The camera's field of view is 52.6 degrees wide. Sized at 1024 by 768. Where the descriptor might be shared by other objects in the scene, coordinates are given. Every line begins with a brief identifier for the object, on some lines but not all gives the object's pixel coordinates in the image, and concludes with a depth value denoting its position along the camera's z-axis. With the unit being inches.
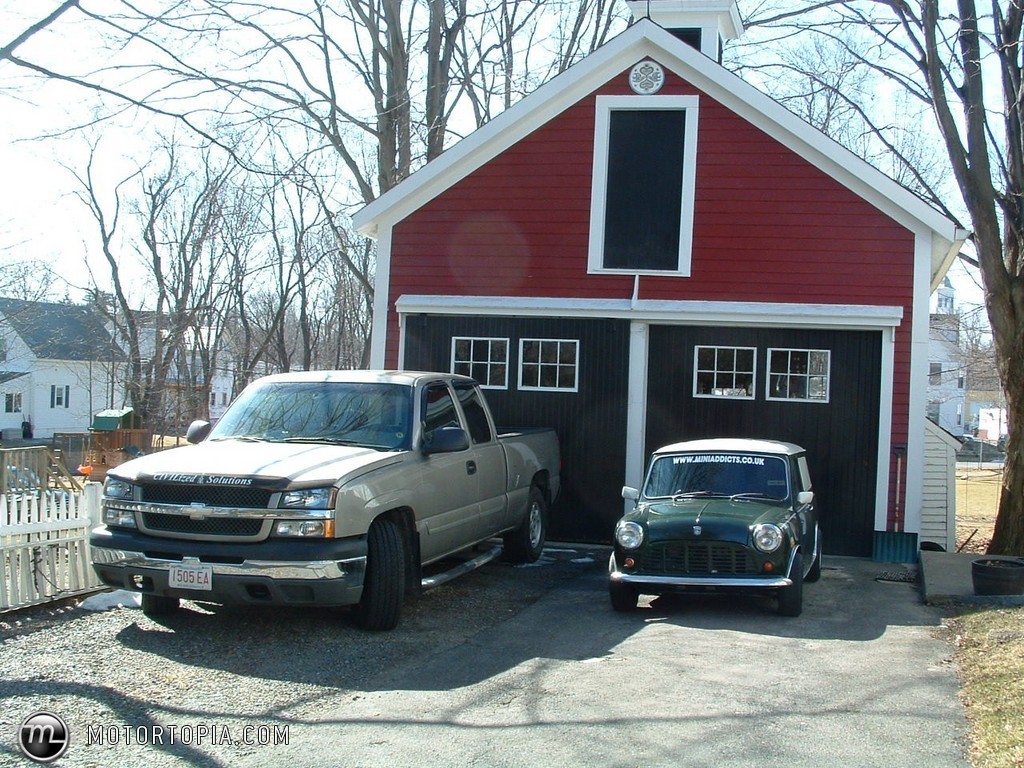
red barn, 509.0
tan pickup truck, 280.2
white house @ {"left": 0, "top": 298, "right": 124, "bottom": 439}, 1985.7
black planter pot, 365.7
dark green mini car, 342.0
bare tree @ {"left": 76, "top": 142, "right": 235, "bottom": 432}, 1542.8
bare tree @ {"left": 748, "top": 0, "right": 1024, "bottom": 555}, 487.2
